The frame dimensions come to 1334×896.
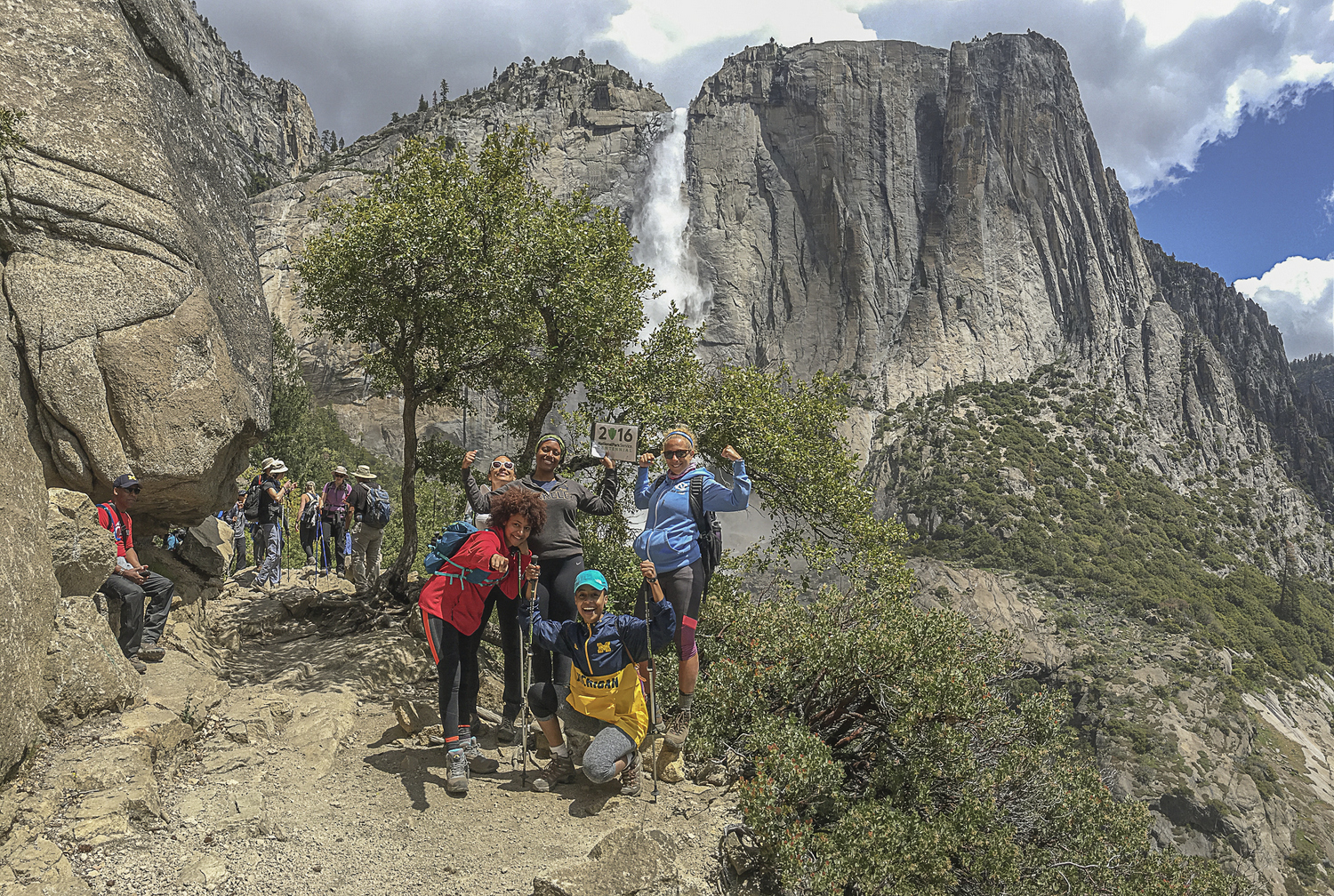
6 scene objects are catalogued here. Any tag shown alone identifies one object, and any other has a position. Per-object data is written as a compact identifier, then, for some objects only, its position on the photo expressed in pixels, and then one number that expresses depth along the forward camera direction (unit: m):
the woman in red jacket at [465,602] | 5.25
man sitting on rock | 6.27
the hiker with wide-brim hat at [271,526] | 11.44
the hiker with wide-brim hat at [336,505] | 12.55
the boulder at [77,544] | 5.55
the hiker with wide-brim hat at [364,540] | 11.29
